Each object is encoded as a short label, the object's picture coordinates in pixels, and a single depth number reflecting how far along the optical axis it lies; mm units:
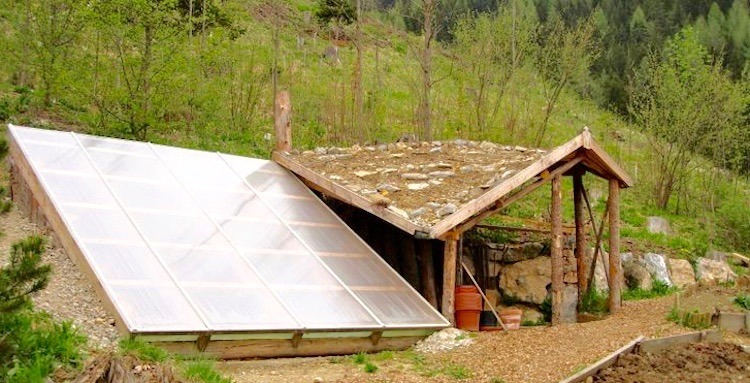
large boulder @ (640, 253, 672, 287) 14641
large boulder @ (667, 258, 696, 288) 14883
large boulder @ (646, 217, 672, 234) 18431
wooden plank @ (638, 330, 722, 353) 9377
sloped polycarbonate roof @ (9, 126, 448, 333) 7988
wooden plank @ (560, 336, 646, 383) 8018
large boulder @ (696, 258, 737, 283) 15016
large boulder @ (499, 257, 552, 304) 12766
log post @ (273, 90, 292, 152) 12297
